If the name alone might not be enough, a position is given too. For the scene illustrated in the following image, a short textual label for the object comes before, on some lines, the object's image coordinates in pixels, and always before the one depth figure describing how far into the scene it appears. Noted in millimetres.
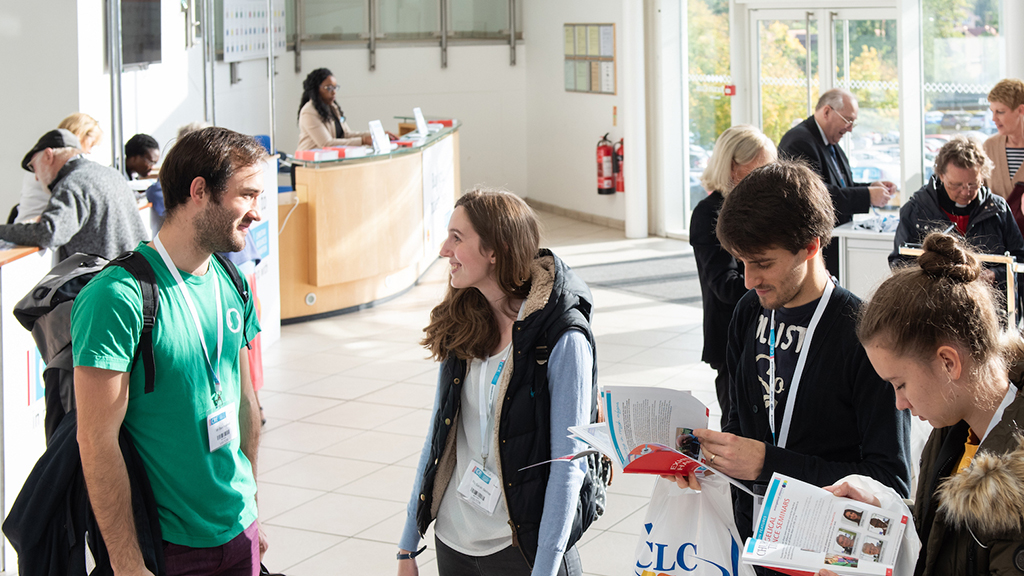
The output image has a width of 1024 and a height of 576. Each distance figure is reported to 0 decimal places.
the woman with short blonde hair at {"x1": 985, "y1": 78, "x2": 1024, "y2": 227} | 5492
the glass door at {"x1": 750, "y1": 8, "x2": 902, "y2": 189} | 9164
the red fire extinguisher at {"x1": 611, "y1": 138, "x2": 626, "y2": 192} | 11984
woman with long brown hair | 2135
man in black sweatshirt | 1760
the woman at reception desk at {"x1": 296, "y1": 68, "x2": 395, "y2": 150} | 9062
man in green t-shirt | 1927
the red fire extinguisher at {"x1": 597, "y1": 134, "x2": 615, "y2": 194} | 12073
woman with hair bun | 1331
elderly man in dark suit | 5246
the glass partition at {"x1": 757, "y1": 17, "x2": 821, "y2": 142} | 9680
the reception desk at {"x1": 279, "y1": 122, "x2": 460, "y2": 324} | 7844
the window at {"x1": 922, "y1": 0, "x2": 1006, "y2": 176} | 7941
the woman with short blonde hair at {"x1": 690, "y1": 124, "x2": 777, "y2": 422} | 3486
